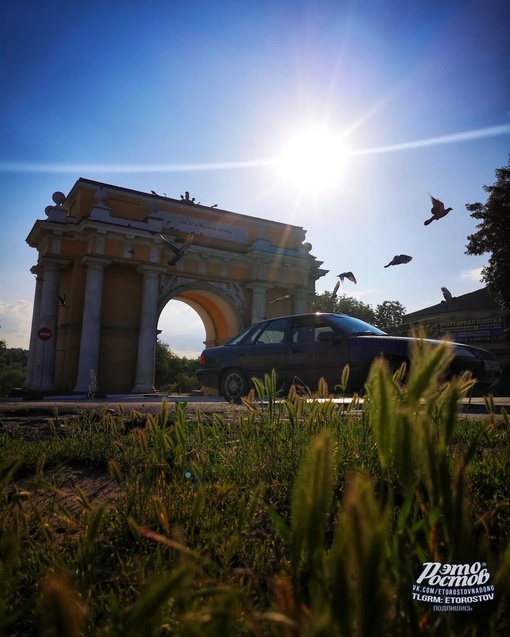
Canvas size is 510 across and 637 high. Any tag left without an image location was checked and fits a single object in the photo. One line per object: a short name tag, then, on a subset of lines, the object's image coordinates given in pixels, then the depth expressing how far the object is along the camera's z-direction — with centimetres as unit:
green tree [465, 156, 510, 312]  1938
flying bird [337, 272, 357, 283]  1753
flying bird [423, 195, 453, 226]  1078
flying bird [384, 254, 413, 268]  1309
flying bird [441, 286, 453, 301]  2817
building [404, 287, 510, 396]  2628
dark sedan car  773
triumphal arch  2136
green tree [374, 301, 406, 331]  5656
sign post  1817
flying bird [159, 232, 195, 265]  2052
